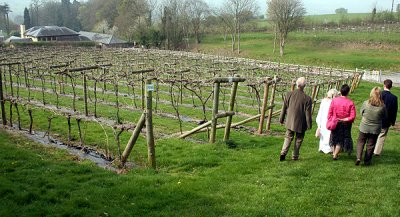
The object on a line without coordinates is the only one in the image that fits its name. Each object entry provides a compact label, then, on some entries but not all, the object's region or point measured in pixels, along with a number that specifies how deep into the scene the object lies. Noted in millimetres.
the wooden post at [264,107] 12620
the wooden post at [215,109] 10469
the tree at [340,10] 176500
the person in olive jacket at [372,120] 8602
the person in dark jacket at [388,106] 9414
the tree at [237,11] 71931
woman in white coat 9531
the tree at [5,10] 110062
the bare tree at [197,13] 77125
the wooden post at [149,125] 8602
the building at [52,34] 75938
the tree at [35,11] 122688
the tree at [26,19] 108419
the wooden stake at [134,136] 8753
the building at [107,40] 71938
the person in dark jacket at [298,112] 8750
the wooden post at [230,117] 10914
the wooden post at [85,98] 15800
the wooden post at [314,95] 15909
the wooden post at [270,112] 13578
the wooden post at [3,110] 13547
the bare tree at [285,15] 60938
